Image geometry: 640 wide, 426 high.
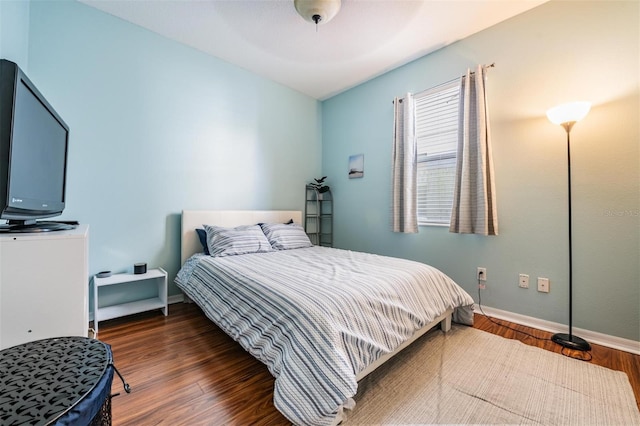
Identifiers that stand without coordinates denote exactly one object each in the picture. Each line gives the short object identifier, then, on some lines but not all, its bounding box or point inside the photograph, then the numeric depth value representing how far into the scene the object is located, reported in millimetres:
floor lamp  1798
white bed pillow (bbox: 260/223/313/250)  2939
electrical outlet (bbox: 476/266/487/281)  2473
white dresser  882
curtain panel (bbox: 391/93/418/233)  2861
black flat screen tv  917
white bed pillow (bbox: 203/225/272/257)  2543
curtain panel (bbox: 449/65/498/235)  2340
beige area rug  1233
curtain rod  2402
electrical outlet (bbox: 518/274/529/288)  2242
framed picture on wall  3504
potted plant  3893
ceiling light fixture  1989
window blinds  2693
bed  1122
